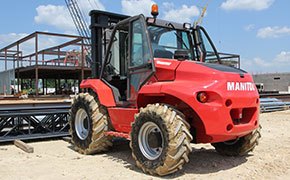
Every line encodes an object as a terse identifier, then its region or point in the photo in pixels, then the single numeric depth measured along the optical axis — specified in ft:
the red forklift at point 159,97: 15.47
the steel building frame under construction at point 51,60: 61.62
